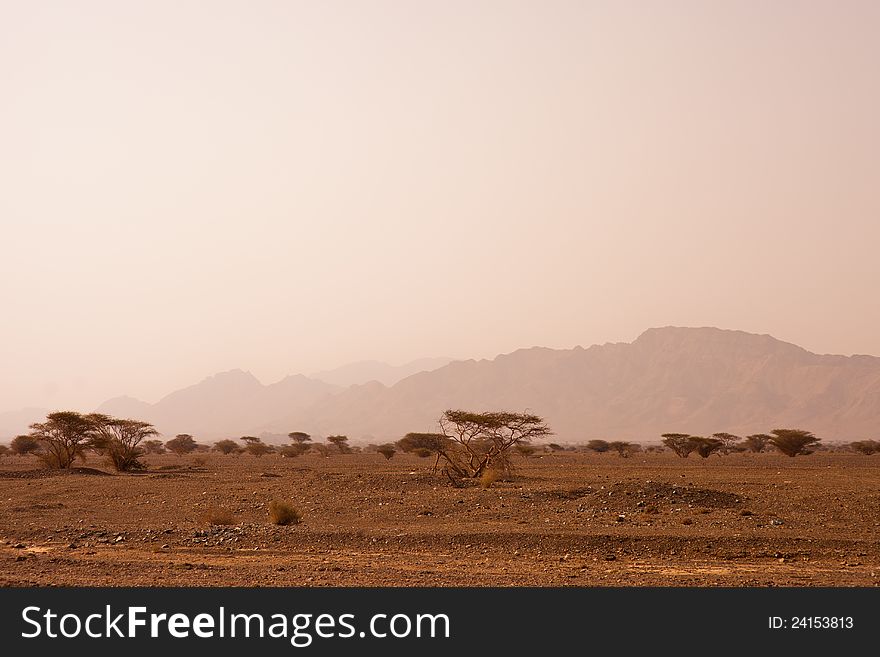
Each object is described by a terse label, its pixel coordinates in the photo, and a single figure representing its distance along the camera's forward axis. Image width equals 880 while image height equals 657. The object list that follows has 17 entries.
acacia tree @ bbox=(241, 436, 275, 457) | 73.06
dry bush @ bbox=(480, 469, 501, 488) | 31.18
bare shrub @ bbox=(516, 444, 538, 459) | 60.75
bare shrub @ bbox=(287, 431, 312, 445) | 92.12
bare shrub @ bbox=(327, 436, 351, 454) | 81.25
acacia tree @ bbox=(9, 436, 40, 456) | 63.53
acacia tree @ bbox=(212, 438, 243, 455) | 80.88
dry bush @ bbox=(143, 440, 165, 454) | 81.43
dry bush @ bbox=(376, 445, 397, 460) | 64.56
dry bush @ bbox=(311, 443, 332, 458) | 75.52
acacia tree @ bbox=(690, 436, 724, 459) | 64.31
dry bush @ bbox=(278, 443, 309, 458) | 73.44
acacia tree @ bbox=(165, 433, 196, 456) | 80.25
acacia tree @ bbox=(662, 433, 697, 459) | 68.31
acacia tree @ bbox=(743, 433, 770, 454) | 80.75
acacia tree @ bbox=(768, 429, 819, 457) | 63.62
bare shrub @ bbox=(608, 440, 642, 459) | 72.62
